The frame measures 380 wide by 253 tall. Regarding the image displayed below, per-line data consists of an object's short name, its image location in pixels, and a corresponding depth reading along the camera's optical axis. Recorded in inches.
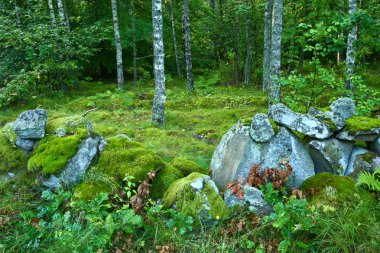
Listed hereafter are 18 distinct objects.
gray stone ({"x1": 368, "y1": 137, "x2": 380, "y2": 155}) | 198.4
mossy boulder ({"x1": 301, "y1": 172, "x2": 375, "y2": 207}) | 165.2
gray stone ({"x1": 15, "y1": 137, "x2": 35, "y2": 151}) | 207.3
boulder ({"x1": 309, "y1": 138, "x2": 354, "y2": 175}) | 195.5
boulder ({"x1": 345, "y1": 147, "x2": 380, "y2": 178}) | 190.1
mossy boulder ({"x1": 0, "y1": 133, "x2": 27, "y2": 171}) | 201.3
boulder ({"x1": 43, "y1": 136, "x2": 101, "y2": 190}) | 185.2
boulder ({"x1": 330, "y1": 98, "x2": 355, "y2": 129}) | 198.4
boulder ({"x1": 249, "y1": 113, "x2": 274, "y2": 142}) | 189.2
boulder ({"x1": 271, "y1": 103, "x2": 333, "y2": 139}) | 194.4
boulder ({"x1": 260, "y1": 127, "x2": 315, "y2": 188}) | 188.2
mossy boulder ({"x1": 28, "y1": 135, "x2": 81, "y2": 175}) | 185.8
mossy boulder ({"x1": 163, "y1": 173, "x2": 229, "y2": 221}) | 162.6
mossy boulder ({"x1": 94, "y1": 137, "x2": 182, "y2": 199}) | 187.2
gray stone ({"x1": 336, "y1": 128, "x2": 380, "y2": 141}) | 191.7
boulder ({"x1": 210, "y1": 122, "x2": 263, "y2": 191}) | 188.5
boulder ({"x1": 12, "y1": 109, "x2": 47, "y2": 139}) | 202.7
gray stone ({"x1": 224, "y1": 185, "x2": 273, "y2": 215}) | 167.5
